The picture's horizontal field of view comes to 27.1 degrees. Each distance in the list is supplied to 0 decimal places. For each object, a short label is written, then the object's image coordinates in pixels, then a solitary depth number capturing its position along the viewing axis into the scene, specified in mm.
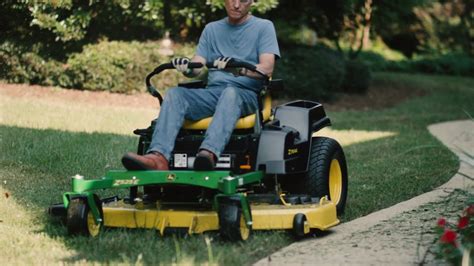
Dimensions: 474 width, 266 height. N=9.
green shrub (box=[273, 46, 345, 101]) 17781
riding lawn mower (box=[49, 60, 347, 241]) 5898
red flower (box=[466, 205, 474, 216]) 5516
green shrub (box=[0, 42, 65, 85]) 15648
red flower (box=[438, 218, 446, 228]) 5395
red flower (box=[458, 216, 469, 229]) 5363
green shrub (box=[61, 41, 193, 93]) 15750
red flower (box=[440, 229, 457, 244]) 4994
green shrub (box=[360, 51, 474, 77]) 28172
